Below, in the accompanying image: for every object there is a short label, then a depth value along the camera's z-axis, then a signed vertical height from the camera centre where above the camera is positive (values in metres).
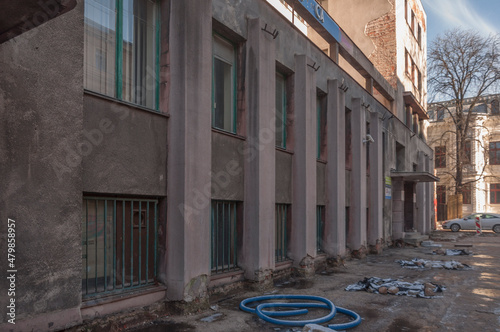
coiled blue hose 6.68 -2.21
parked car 33.09 -3.48
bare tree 36.06 +8.70
